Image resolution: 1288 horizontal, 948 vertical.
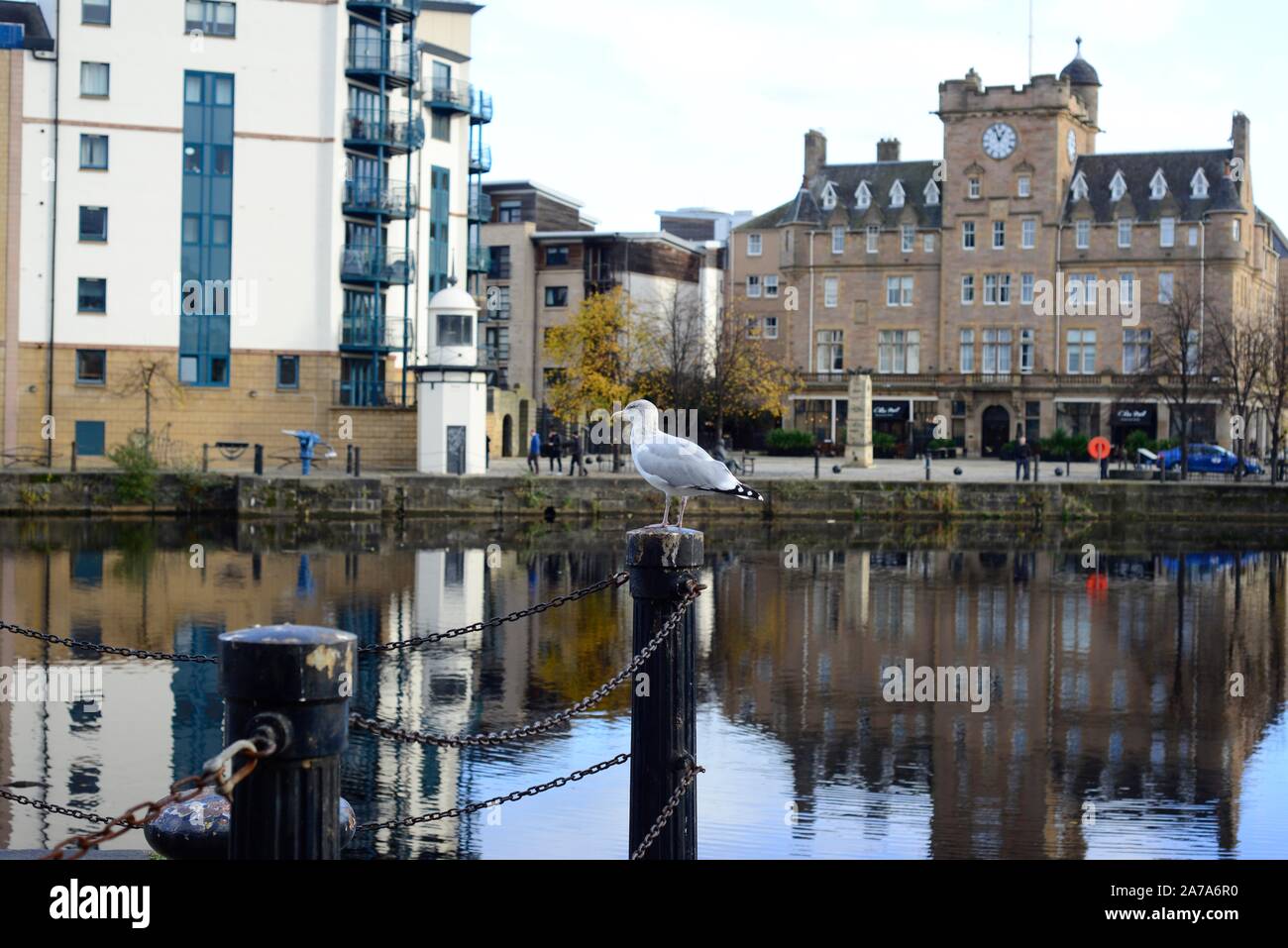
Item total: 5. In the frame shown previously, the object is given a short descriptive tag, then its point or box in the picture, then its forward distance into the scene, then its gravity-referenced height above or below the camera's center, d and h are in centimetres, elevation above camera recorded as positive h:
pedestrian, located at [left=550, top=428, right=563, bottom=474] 5369 +29
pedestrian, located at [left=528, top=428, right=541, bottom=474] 5162 +8
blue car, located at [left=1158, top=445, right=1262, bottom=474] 6072 +12
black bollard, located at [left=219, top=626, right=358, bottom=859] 486 -82
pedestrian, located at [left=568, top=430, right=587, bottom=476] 5000 -3
